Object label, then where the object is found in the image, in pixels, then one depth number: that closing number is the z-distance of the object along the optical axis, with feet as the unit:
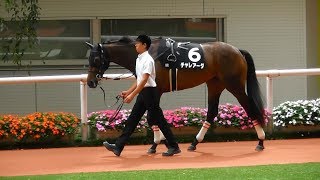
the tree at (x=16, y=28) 60.42
